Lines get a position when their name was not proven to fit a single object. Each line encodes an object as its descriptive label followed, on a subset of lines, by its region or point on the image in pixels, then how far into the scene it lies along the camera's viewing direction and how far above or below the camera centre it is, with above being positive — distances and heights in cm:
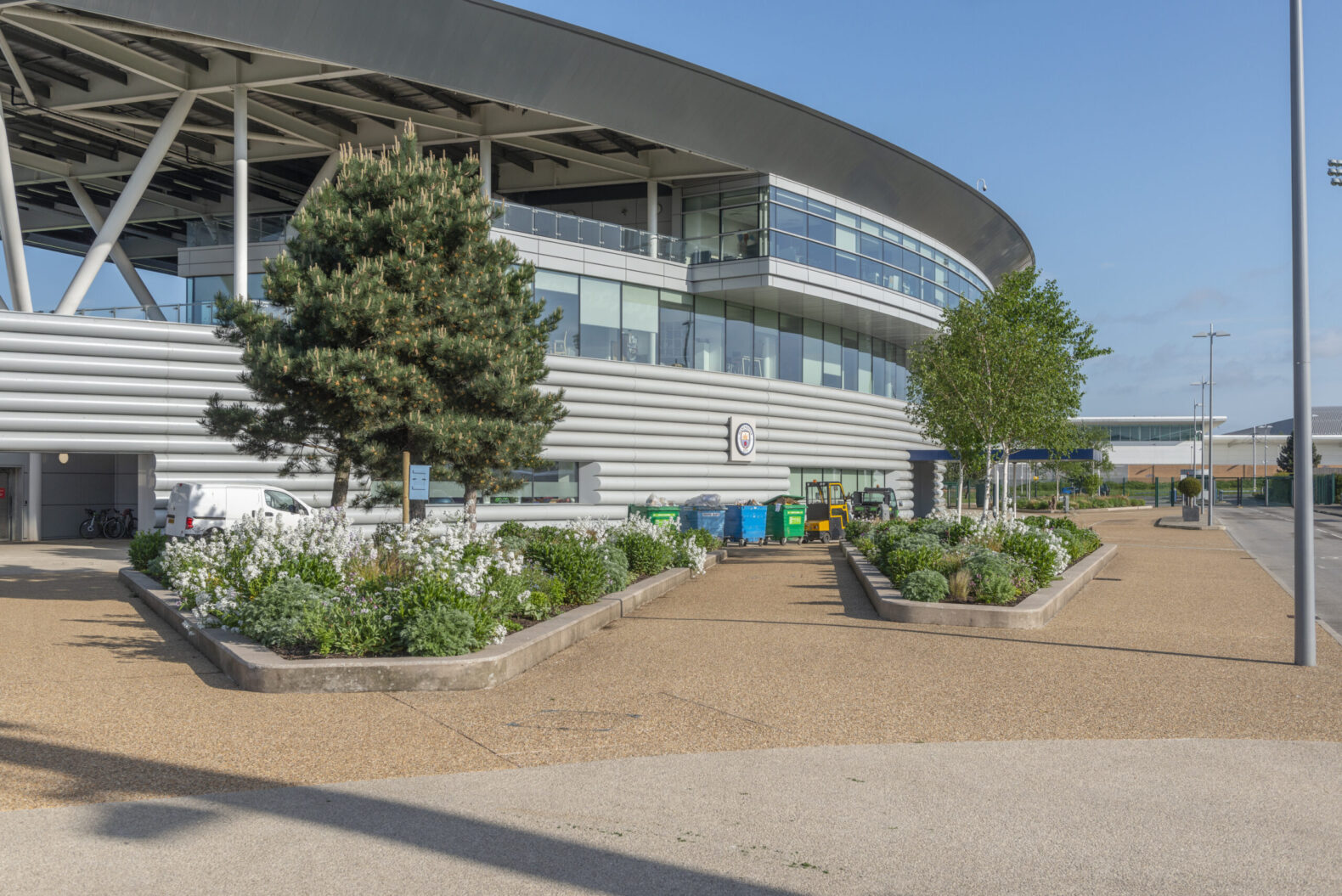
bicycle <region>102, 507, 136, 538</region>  3006 -169
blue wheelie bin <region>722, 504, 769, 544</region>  2881 -136
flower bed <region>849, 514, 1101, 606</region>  1362 -120
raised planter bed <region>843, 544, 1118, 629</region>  1252 -162
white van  2203 -85
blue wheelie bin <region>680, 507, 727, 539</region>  2752 -118
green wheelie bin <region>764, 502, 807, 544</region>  2983 -135
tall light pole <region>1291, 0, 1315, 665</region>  1032 +148
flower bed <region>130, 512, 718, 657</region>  926 -119
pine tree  1402 +192
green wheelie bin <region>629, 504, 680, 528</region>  2638 -104
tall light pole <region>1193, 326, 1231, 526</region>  5182 +570
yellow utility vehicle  3078 -130
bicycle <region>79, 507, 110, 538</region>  3006 -172
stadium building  2430 +813
